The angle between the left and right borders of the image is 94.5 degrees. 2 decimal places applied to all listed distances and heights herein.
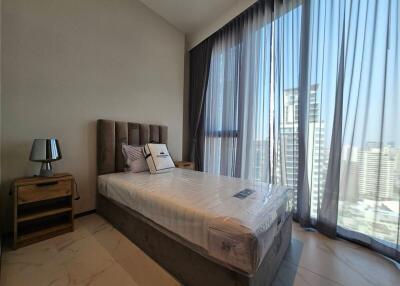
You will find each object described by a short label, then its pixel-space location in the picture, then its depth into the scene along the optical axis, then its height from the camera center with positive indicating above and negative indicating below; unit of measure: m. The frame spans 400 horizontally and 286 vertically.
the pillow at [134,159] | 2.51 -0.37
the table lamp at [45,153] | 1.84 -0.23
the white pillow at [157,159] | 2.47 -0.36
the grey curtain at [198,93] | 3.64 +0.84
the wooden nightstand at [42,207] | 1.71 -0.82
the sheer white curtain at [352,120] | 1.69 +0.19
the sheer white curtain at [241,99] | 2.73 +0.60
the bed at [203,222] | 1.03 -0.61
